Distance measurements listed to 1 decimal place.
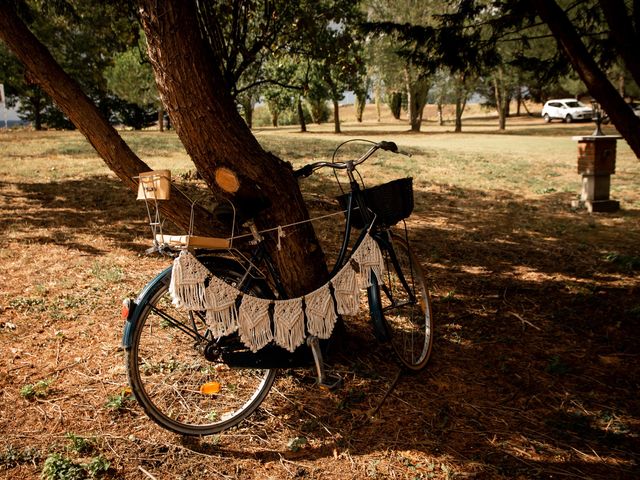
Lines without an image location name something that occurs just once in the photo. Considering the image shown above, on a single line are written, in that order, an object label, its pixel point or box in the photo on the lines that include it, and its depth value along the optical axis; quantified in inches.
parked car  1419.8
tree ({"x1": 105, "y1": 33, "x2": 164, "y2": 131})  1149.7
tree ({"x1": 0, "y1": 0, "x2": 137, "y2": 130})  246.5
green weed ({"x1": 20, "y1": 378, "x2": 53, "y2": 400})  115.9
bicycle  99.9
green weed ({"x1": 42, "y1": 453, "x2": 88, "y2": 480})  90.4
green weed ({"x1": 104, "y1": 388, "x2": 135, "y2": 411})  111.8
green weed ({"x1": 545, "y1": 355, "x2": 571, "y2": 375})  130.3
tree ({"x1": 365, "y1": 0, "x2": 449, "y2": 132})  1075.9
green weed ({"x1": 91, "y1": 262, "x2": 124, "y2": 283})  186.1
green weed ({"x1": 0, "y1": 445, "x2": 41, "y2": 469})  94.0
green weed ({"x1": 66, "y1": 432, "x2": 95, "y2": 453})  98.6
